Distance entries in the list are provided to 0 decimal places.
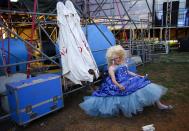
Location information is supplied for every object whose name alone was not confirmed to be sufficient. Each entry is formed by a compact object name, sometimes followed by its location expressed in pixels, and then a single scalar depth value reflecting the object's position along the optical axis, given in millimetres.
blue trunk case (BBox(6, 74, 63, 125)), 2814
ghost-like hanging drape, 3545
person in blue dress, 3072
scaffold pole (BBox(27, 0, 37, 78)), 3542
